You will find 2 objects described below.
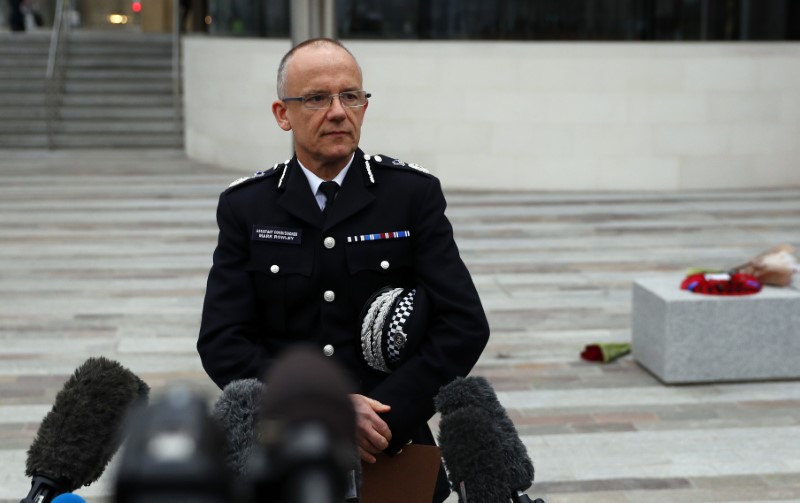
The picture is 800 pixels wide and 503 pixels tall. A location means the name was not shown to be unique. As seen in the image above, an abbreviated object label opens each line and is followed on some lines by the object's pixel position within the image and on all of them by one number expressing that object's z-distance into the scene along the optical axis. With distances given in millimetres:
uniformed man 5128
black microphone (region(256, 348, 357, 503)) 2028
